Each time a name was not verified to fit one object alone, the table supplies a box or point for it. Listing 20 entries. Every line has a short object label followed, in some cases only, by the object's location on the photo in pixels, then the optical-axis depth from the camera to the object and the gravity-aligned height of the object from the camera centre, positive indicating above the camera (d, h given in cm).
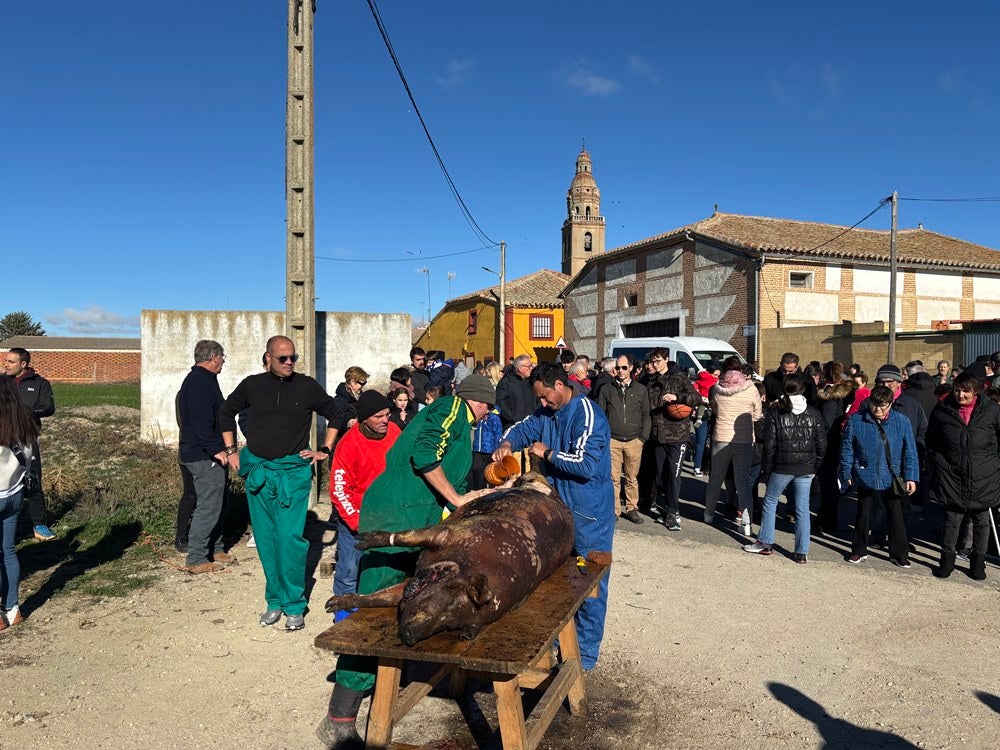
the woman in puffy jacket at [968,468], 625 -96
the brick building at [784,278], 2491 +297
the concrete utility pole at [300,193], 831 +189
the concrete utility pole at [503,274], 3078 +355
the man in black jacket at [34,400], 724 -51
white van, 1688 +16
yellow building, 4162 +223
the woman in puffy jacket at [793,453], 674 -92
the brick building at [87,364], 6156 -114
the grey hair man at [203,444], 600 -78
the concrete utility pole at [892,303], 1997 +156
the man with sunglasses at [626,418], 830 -72
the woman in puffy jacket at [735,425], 781 -76
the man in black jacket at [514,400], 873 -55
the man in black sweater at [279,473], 504 -86
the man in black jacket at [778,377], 848 -26
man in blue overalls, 420 -65
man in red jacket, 456 -77
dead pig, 282 -91
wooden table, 272 -114
